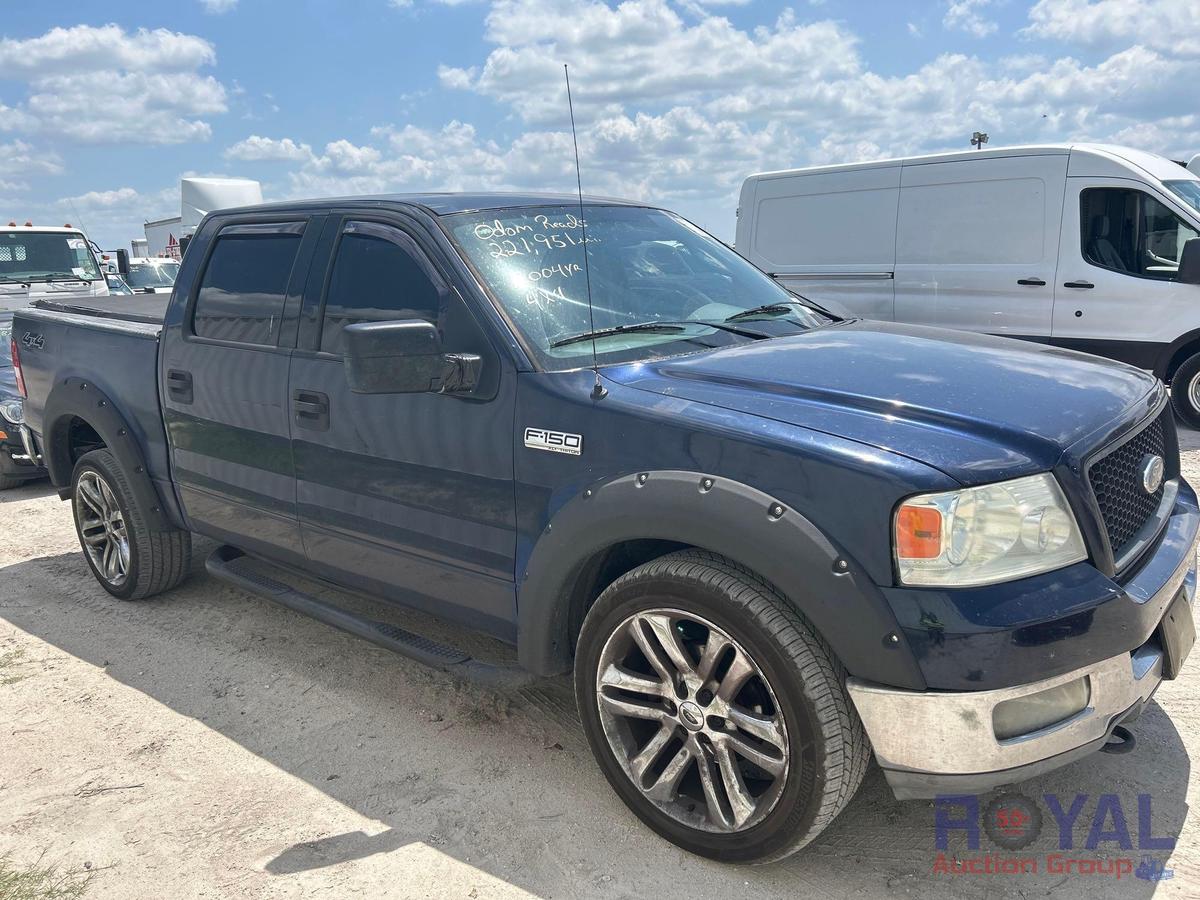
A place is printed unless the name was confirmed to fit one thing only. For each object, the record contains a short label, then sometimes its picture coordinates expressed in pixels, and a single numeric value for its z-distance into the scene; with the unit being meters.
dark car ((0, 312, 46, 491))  7.24
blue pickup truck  2.25
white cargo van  7.85
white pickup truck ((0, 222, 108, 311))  11.44
